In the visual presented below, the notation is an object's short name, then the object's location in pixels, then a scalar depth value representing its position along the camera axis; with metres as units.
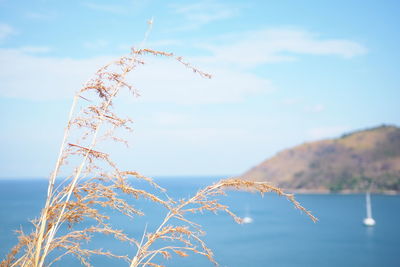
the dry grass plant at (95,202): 2.57
